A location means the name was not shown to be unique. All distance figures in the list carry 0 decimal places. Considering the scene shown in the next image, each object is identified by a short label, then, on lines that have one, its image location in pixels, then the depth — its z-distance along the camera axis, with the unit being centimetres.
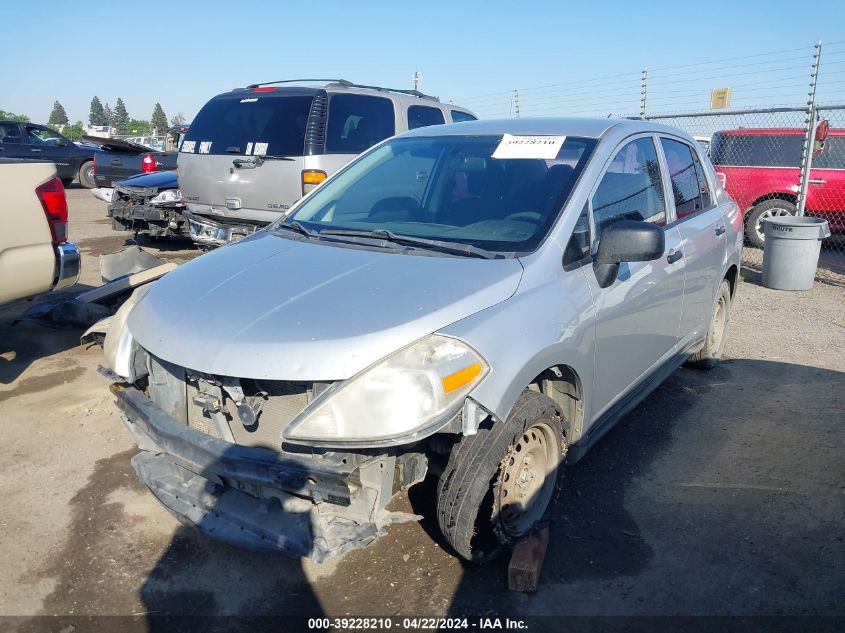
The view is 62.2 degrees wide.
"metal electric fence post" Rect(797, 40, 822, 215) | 891
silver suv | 725
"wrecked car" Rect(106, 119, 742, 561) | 246
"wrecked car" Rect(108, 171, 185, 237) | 952
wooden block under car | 289
